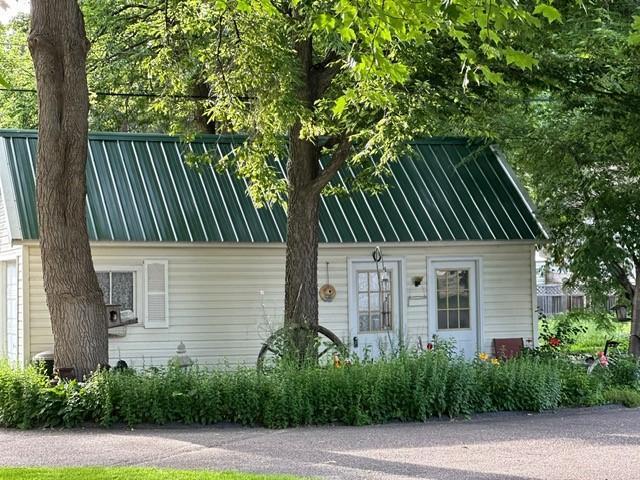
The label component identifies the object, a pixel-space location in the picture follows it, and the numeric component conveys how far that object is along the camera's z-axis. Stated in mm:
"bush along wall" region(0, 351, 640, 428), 11352
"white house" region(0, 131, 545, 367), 15555
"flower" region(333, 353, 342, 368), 12535
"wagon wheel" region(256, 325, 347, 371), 13445
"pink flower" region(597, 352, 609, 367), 13975
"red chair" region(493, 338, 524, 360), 17219
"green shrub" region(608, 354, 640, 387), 14195
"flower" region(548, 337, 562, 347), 16320
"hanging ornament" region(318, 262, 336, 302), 16500
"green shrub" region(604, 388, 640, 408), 13117
